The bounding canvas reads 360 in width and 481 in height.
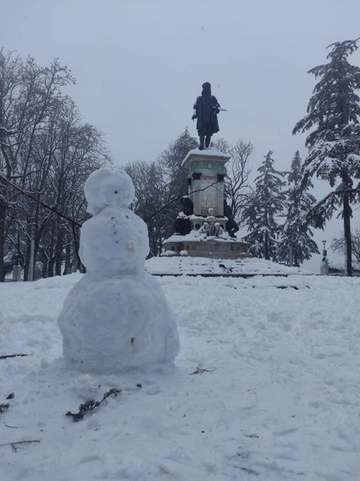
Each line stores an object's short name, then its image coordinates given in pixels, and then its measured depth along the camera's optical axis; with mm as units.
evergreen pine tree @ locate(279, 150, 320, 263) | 29920
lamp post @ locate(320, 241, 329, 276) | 21891
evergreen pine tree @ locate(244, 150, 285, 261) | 32656
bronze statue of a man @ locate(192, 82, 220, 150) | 17578
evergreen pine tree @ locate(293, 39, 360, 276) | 17547
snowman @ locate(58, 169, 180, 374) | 3309
